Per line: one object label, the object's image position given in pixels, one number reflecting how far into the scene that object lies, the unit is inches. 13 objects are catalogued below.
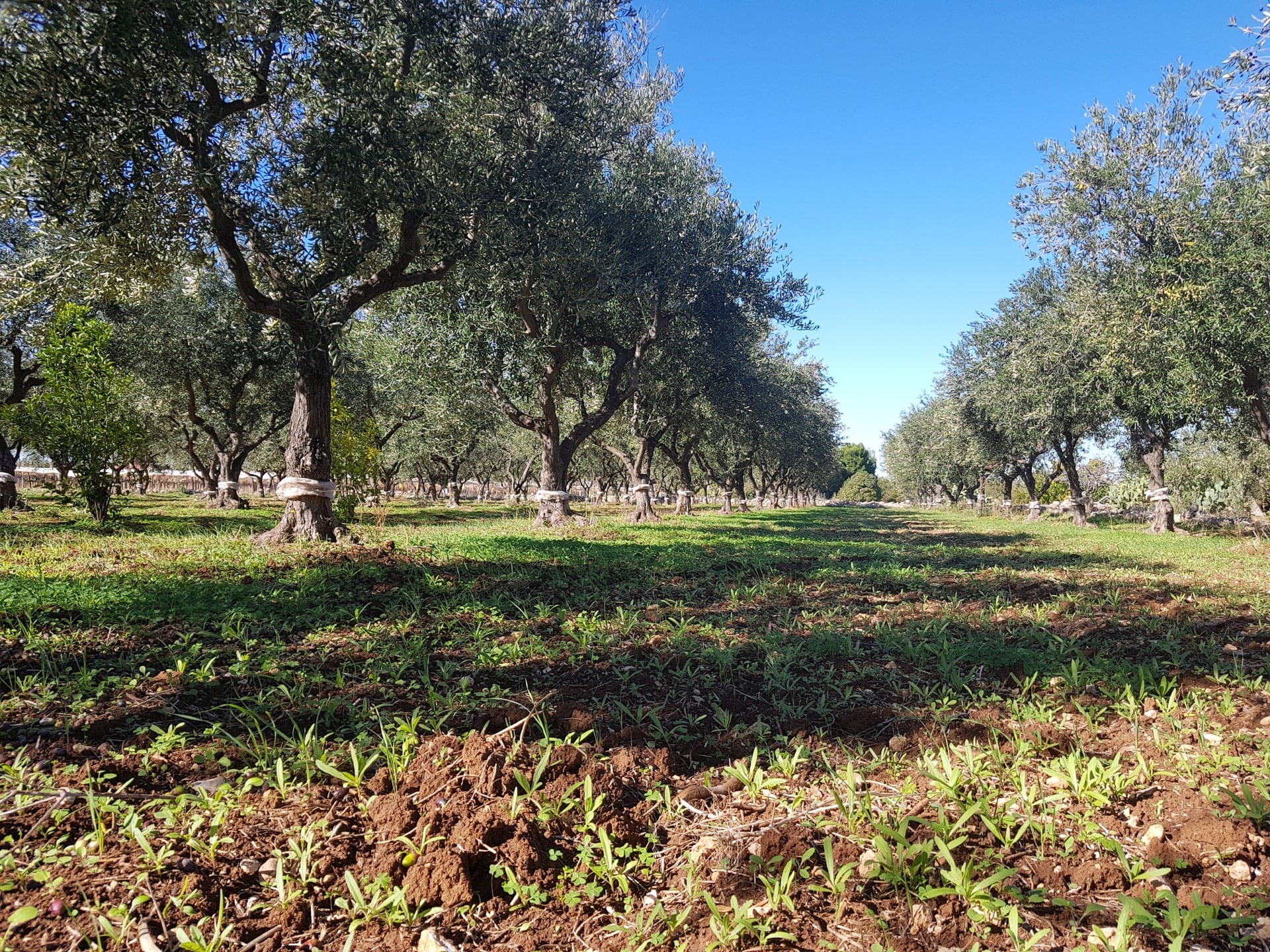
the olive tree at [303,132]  295.1
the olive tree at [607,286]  534.6
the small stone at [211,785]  118.0
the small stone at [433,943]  83.7
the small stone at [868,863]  95.3
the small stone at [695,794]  122.5
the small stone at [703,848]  104.8
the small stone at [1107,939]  79.2
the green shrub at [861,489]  5113.2
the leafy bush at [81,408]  509.4
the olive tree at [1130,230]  618.5
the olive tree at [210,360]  850.1
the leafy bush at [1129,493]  1696.6
